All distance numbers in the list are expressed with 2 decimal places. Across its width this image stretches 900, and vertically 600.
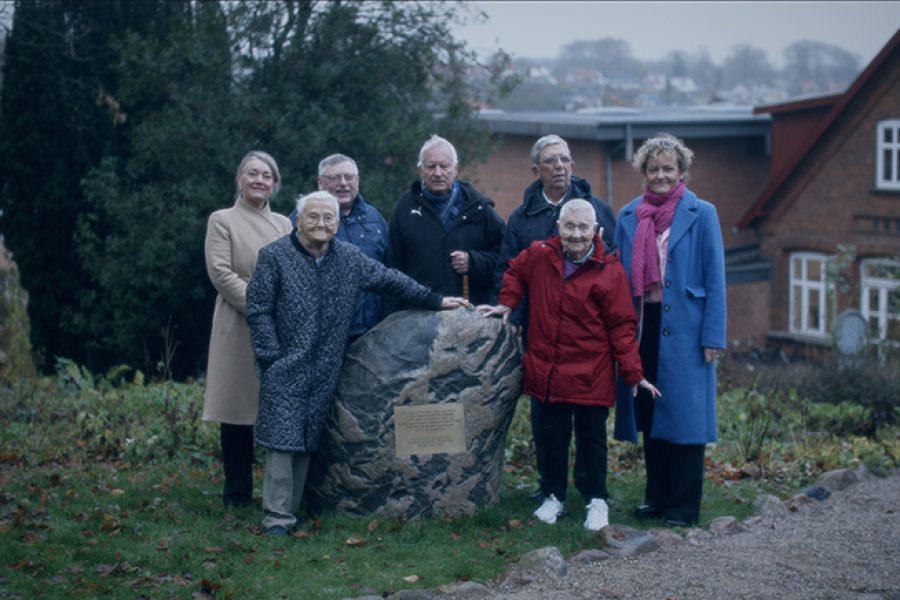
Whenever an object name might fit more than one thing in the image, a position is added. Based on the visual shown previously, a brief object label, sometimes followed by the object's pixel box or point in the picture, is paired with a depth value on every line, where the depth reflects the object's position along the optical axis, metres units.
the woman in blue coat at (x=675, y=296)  6.52
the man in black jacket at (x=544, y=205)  6.75
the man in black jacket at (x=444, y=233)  7.04
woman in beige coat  6.71
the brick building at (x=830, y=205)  25.09
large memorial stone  6.55
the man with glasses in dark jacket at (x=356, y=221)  7.01
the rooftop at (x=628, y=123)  25.22
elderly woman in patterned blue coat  6.29
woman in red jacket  6.33
